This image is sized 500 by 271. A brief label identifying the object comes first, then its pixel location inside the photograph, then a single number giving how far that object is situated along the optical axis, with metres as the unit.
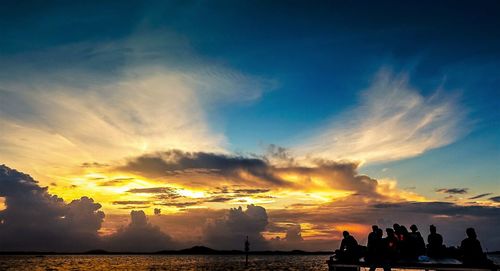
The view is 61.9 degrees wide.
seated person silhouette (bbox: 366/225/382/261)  20.48
